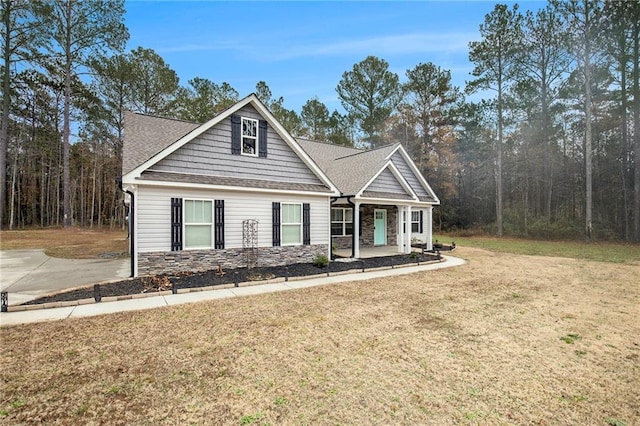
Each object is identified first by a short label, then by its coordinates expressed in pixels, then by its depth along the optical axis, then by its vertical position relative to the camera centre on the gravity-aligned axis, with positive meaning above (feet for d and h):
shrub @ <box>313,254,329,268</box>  32.99 -5.44
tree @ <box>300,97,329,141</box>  107.45 +34.77
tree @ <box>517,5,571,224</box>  70.49 +36.61
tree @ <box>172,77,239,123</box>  91.15 +35.09
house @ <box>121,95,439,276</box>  26.99 +2.18
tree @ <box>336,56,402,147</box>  94.48 +39.49
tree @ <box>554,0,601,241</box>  62.18 +37.26
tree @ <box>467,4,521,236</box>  74.64 +41.22
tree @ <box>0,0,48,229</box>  68.90 +42.80
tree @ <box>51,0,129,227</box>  73.05 +46.03
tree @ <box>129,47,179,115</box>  83.99 +38.50
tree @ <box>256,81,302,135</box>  95.30 +34.84
